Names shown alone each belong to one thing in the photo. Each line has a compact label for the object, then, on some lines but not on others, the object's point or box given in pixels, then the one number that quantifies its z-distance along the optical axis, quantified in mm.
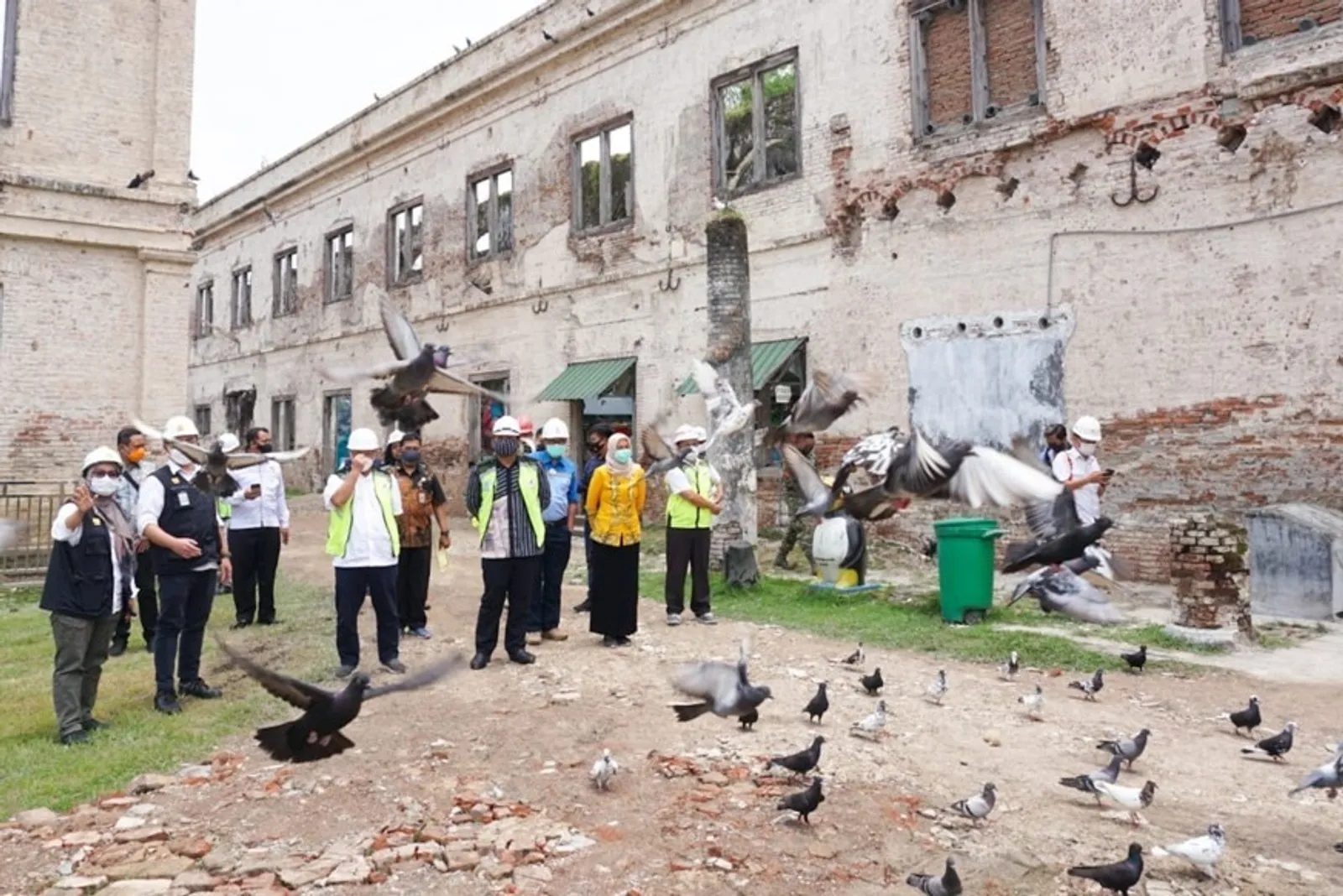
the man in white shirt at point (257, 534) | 8438
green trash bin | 8453
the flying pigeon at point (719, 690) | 4863
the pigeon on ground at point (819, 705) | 5484
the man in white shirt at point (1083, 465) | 8102
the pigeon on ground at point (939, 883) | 3410
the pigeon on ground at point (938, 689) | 6062
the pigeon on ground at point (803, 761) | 4594
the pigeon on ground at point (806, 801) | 4105
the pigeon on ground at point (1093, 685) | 6047
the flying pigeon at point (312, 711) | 3955
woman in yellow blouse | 7820
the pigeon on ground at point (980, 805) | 4121
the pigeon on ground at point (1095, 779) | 4348
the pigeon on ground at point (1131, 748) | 4719
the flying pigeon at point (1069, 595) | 5867
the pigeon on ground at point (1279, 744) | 4871
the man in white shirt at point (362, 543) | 6617
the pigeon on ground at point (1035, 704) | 5805
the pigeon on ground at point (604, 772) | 4594
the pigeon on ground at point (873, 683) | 6180
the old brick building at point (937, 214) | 9844
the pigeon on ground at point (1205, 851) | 3605
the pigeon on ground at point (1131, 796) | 4203
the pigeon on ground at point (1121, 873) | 3422
